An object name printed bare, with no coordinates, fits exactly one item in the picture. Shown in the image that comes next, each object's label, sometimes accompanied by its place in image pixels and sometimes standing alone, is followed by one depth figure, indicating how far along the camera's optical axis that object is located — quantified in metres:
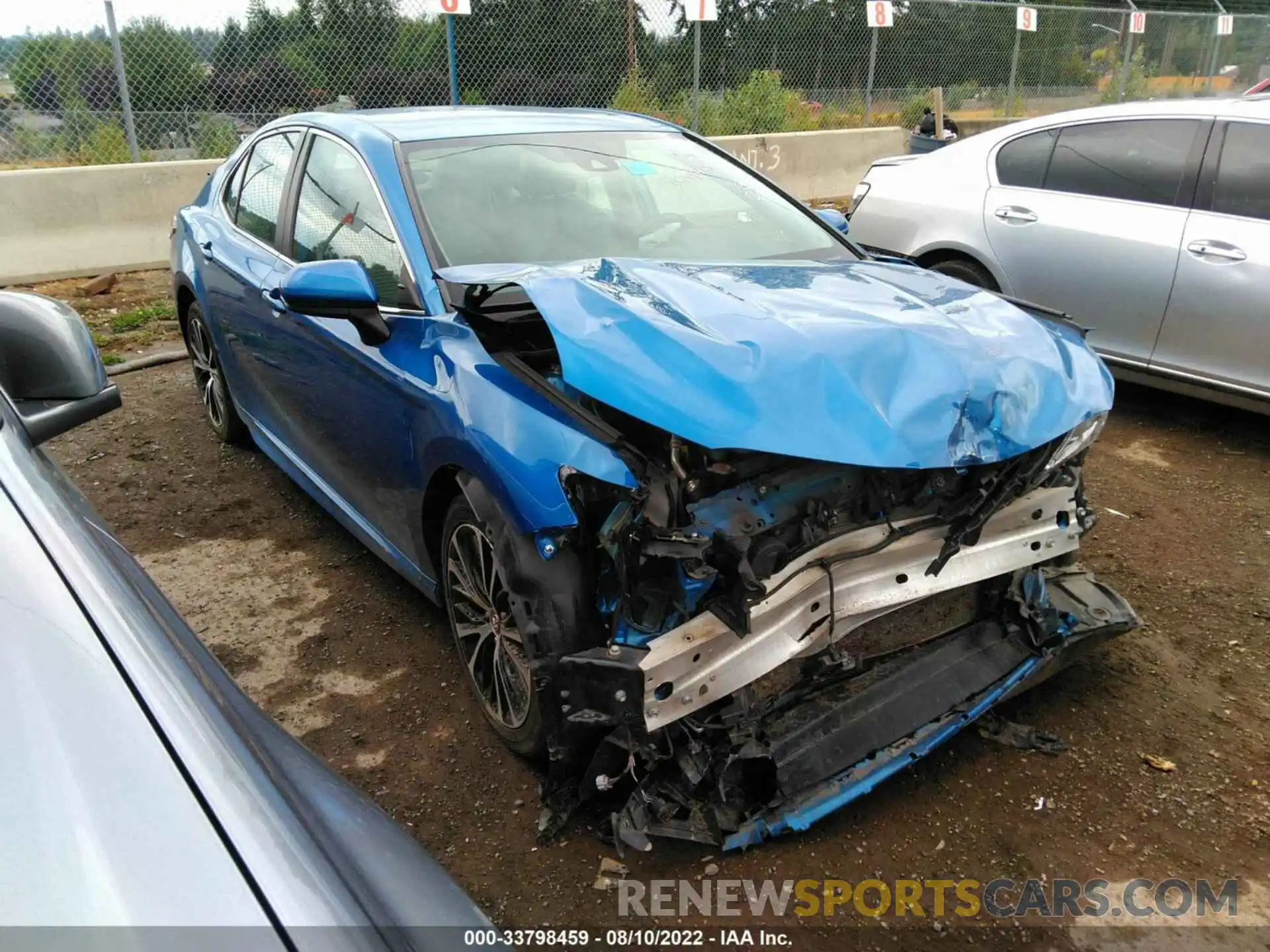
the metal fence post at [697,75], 10.81
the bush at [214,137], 8.52
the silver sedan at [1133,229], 4.57
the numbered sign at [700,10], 10.46
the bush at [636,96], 10.80
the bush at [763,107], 11.48
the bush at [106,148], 7.95
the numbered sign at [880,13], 12.15
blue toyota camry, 2.22
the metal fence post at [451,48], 9.36
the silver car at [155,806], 1.03
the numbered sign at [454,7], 9.18
